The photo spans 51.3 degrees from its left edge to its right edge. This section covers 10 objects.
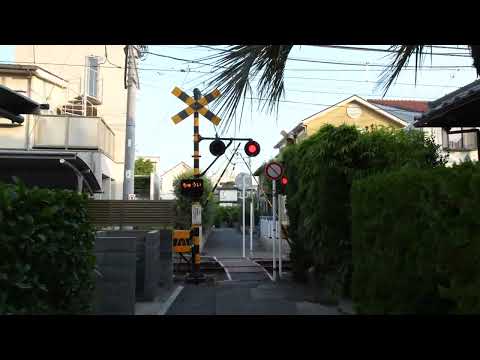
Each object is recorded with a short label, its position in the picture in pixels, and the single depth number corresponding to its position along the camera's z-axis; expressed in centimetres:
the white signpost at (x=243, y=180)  1896
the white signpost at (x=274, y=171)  1216
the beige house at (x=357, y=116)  2883
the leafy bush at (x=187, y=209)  2133
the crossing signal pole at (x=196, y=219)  1179
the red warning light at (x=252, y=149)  1178
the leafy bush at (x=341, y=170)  896
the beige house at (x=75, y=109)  1834
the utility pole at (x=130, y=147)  1359
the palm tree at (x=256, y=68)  221
